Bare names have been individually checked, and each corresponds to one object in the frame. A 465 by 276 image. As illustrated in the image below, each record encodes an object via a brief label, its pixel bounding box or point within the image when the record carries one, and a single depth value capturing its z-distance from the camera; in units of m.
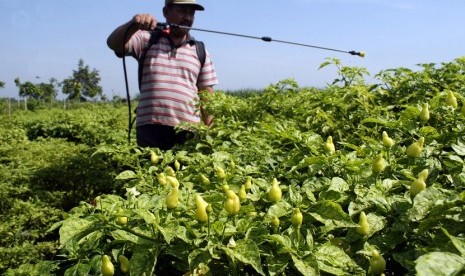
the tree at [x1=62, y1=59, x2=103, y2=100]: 33.28
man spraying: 3.04
